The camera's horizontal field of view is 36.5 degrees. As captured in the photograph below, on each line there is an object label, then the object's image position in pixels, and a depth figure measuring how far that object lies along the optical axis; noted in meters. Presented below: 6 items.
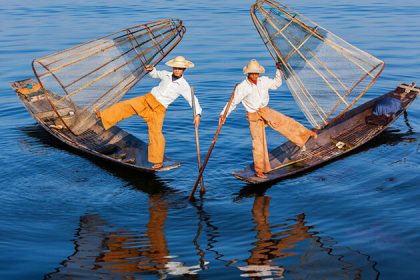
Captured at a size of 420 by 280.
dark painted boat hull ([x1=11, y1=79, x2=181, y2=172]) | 10.09
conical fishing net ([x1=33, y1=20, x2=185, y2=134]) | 10.86
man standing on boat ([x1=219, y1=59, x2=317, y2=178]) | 9.03
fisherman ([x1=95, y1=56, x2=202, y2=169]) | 9.49
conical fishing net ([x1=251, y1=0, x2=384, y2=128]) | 10.05
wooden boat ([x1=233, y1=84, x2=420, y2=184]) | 9.71
